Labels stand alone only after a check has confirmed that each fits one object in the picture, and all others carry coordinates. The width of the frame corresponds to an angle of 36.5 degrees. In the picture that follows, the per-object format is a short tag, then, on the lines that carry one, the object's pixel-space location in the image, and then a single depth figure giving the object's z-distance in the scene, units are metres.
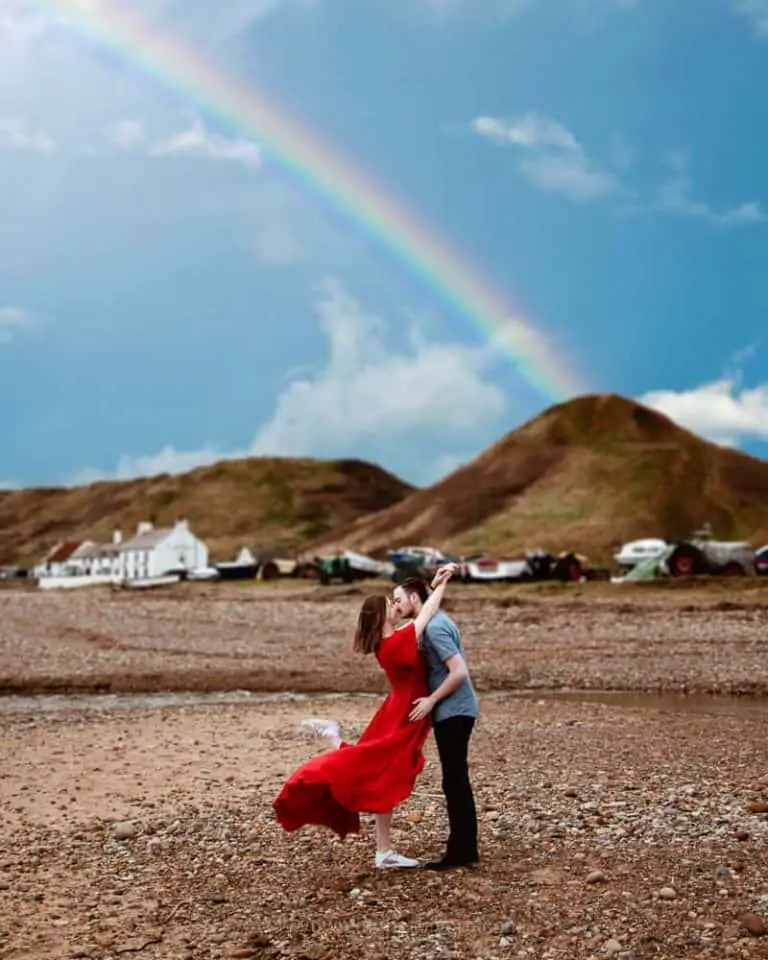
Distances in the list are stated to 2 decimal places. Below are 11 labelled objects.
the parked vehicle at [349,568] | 80.06
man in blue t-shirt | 9.60
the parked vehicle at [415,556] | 82.31
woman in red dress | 9.38
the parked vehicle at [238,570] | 103.21
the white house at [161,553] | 162.62
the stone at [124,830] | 11.77
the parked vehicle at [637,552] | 74.56
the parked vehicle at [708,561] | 62.38
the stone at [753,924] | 8.21
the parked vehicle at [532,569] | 69.00
